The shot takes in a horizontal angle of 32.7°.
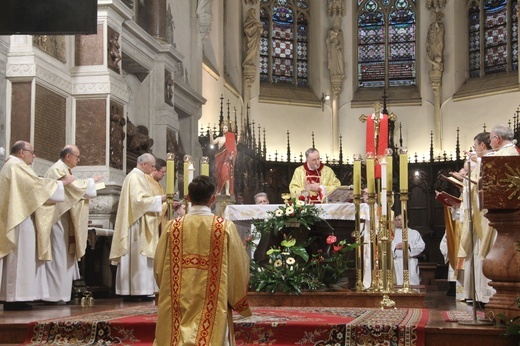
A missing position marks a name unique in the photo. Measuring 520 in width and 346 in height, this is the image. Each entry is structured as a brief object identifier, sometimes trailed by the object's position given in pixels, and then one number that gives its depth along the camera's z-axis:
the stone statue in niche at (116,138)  12.36
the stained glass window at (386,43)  25.27
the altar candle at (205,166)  8.91
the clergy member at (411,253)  15.15
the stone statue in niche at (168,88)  15.29
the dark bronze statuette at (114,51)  12.35
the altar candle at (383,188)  8.77
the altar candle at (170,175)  8.65
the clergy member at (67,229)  9.62
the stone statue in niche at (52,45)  11.12
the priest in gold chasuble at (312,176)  11.46
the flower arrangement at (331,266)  9.41
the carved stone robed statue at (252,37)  23.58
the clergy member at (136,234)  10.71
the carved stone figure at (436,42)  24.20
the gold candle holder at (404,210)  8.48
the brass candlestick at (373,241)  8.84
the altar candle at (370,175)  8.80
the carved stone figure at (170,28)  16.52
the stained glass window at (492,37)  23.20
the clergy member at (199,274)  5.68
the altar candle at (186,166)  8.80
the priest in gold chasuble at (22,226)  8.91
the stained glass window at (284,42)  25.05
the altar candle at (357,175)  9.03
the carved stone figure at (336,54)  24.98
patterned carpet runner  6.24
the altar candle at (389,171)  8.77
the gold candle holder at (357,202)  9.03
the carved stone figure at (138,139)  13.93
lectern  6.20
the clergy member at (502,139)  8.55
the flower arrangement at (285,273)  9.08
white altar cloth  9.90
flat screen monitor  7.38
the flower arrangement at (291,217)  9.52
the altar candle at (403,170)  8.45
